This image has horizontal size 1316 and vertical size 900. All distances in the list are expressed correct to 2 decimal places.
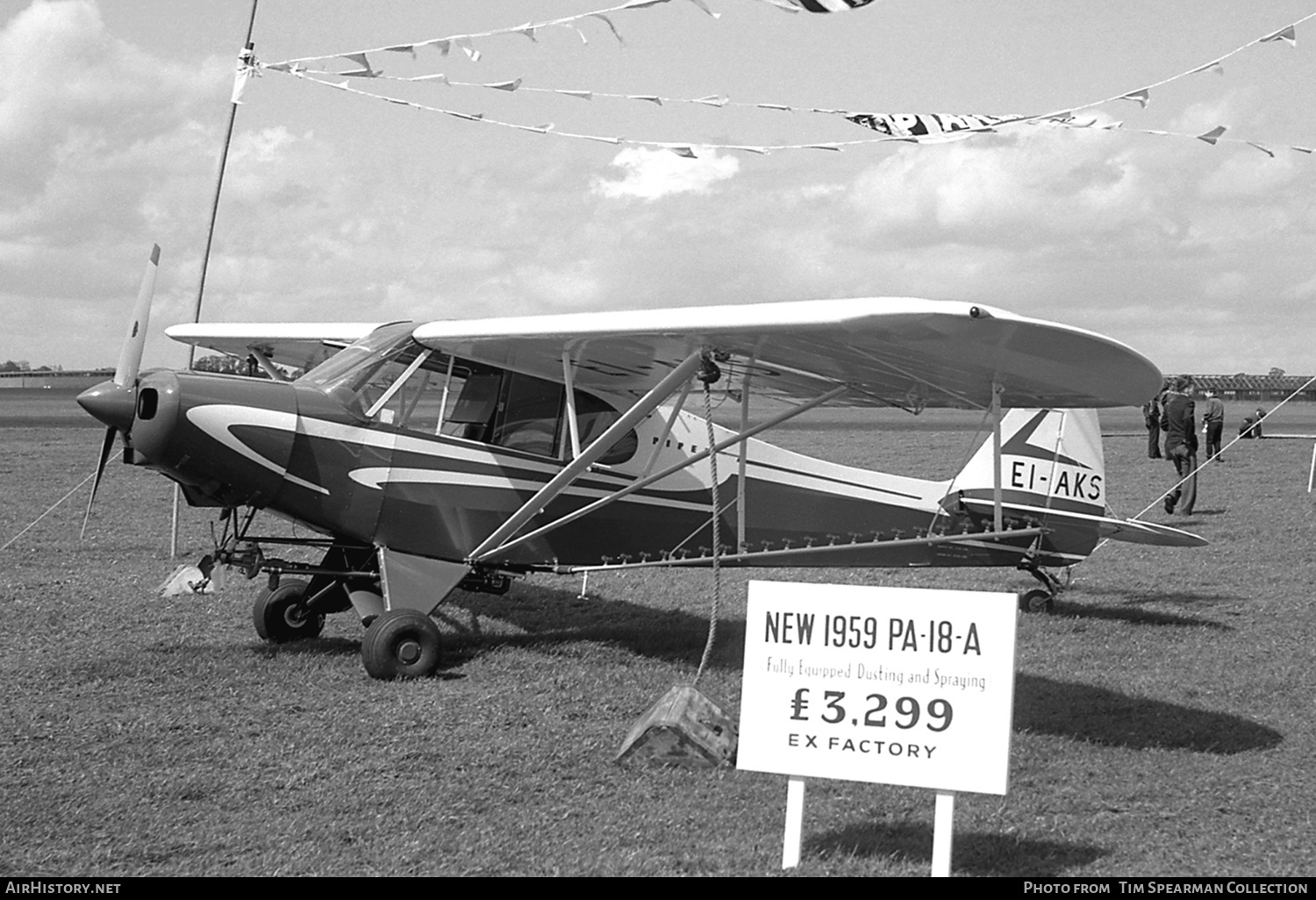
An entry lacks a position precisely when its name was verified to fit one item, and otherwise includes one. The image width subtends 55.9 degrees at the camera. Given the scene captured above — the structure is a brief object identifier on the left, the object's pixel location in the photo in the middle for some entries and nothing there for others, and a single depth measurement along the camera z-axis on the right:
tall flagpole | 11.64
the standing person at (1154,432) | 25.72
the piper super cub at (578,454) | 7.41
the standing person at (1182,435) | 18.66
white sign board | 4.61
